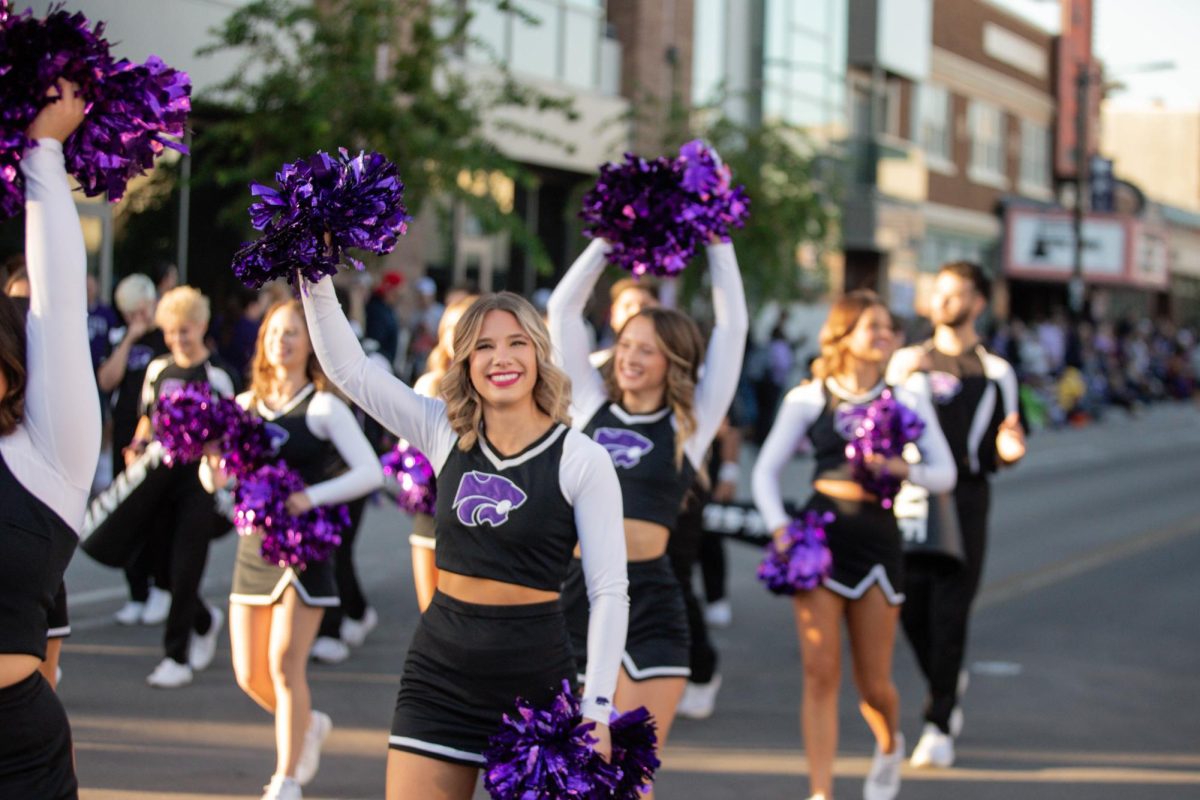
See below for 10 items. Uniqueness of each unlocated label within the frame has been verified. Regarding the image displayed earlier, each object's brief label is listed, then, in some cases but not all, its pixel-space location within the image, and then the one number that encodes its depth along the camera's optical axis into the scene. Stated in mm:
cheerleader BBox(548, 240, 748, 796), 4824
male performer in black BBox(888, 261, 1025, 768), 6590
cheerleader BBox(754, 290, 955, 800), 5598
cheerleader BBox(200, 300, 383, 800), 5426
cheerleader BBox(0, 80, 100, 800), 2844
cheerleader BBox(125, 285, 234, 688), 7219
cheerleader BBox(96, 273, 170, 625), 8477
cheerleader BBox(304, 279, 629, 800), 3582
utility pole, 31594
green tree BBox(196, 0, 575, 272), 12562
